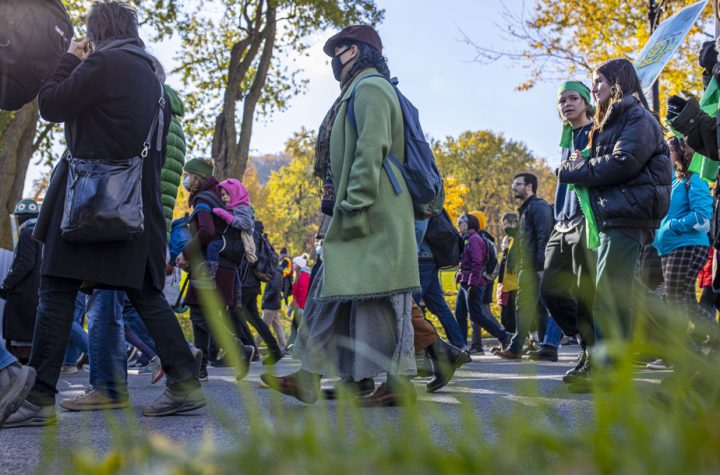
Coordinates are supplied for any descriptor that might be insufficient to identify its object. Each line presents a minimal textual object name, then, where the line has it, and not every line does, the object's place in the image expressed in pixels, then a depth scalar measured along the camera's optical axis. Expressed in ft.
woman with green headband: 18.66
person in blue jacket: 23.72
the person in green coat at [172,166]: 20.62
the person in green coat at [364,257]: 15.67
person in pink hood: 27.27
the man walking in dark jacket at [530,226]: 28.89
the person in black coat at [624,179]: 16.88
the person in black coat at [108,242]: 13.76
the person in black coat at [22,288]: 25.85
